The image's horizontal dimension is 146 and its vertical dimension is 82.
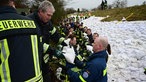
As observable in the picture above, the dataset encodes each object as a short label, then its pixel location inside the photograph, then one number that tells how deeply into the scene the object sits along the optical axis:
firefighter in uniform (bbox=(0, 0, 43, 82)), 0.95
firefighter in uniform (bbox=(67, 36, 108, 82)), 1.46
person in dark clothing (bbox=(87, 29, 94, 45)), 4.52
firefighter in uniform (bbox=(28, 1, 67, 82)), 1.59
